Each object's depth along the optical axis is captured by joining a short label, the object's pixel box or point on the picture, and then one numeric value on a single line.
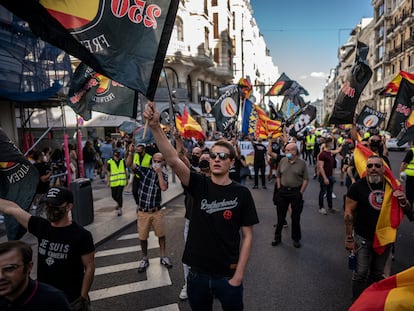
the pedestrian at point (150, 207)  5.11
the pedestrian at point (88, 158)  13.77
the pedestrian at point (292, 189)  5.96
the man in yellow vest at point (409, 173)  6.57
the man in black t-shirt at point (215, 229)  2.48
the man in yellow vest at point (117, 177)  8.31
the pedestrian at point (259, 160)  11.67
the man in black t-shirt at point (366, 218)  3.61
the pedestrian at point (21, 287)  1.75
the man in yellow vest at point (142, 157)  6.60
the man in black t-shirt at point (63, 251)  2.58
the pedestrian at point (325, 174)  8.20
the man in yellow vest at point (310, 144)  18.23
